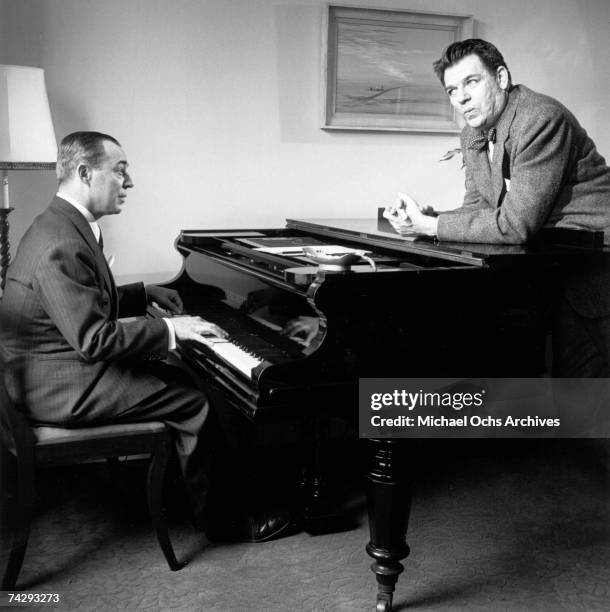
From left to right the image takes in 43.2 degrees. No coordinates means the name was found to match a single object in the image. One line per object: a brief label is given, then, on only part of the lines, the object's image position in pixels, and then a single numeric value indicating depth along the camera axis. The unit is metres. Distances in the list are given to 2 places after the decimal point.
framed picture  3.64
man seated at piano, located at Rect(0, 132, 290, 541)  2.21
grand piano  2.06
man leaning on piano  2.36
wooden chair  2.24
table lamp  2.76
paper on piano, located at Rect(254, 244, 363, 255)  2.59
